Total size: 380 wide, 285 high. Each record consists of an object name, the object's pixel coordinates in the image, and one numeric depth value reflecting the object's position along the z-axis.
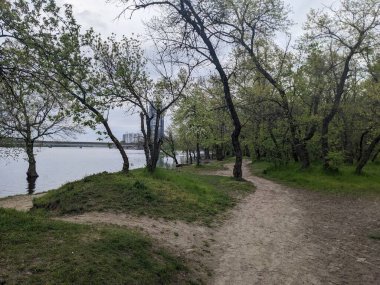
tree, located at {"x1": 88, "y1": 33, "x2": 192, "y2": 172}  20.47
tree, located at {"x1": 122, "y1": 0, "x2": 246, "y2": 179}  18.72
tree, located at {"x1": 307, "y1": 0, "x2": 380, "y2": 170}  22.19
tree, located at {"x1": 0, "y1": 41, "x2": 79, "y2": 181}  8.47
